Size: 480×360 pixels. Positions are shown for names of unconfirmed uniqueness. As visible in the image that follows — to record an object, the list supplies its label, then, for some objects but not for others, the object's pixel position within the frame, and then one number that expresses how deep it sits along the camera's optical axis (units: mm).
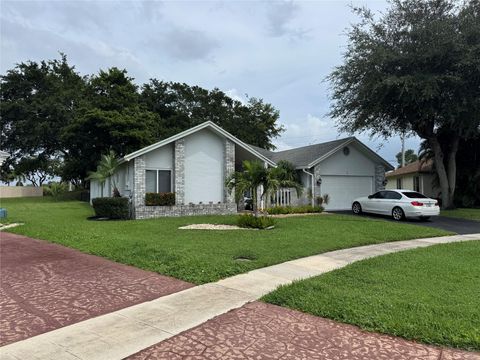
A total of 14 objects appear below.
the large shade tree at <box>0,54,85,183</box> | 37938
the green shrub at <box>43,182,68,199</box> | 48538
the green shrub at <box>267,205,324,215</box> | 20828
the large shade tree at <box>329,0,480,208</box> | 19797
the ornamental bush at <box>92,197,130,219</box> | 17969
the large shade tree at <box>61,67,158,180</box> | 29984
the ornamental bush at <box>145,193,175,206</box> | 18500
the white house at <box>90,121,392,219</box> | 18938
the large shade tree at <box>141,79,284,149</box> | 38688
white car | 17469
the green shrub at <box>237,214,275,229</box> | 14074
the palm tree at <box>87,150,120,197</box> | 20484
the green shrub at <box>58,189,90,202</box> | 37562
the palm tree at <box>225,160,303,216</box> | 14500
